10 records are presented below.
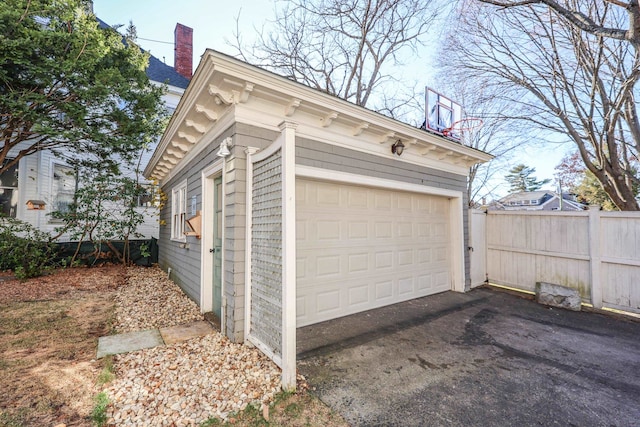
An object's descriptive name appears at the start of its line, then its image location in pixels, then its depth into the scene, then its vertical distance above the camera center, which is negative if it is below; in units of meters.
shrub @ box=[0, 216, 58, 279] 6.38 -0.61
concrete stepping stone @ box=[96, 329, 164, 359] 3.00 -1.37
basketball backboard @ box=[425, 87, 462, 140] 6.07 +2.54
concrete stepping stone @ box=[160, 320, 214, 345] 3.33 -1.39
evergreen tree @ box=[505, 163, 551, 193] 30.05 +4.37
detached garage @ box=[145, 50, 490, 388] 2.73 +0.25
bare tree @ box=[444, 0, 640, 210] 6.39 +3.84
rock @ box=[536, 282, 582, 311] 4.80 -1.35
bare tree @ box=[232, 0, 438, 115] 9.26 +6.50
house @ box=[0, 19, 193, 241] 7.64 +1.06
